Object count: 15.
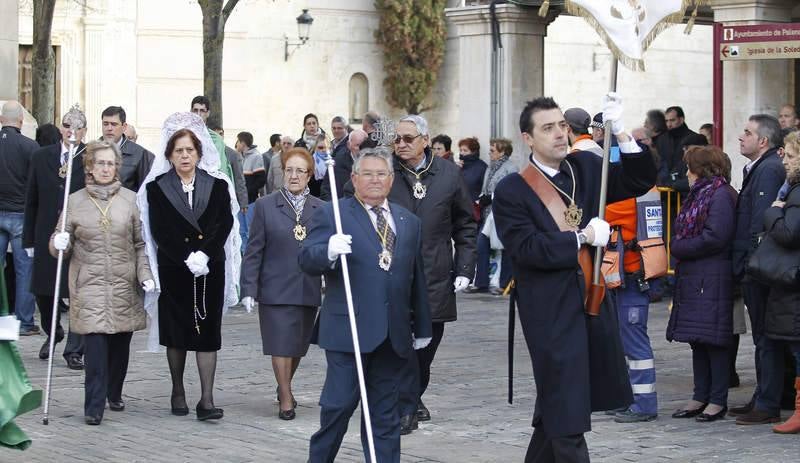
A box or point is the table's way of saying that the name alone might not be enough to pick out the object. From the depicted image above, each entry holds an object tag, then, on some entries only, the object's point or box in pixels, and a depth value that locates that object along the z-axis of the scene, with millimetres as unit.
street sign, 15523
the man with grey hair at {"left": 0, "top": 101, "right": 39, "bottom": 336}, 14039
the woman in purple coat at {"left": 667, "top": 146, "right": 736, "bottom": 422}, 9750
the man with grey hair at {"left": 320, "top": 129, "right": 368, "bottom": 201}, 13914
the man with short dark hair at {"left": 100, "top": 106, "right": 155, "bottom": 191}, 11963
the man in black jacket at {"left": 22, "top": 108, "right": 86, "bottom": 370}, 12109
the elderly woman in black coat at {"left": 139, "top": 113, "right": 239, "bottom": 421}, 9906
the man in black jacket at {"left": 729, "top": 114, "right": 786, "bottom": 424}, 9641
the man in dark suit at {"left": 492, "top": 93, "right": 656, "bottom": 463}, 6863
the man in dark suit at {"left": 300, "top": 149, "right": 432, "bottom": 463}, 7598
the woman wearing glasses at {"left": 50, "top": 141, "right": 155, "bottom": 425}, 9797
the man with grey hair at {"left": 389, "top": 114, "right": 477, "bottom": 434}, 9414
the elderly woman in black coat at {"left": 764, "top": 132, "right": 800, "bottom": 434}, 9047
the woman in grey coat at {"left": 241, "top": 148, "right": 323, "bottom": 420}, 10008
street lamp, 33188
